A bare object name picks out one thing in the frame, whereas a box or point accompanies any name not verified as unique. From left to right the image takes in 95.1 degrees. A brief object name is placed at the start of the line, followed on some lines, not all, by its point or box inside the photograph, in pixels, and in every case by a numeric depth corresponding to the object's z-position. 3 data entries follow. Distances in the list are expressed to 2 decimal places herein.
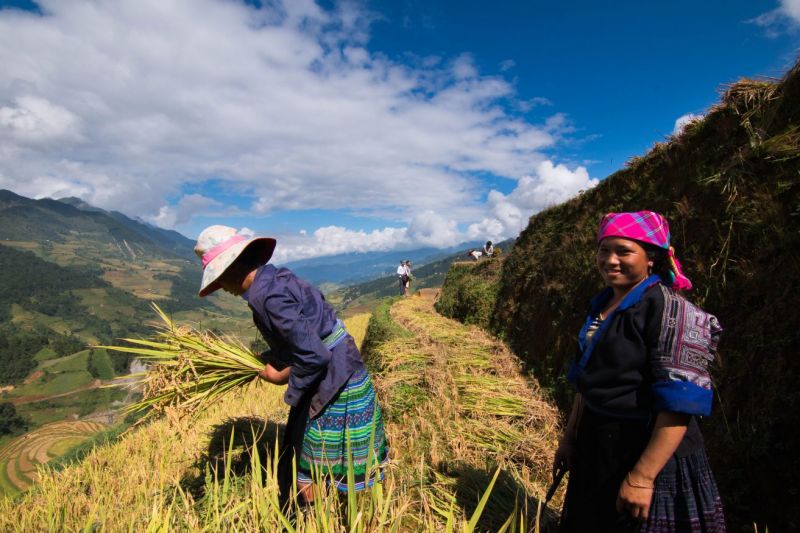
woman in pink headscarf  1.22
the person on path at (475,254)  13.98
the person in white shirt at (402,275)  15.24
